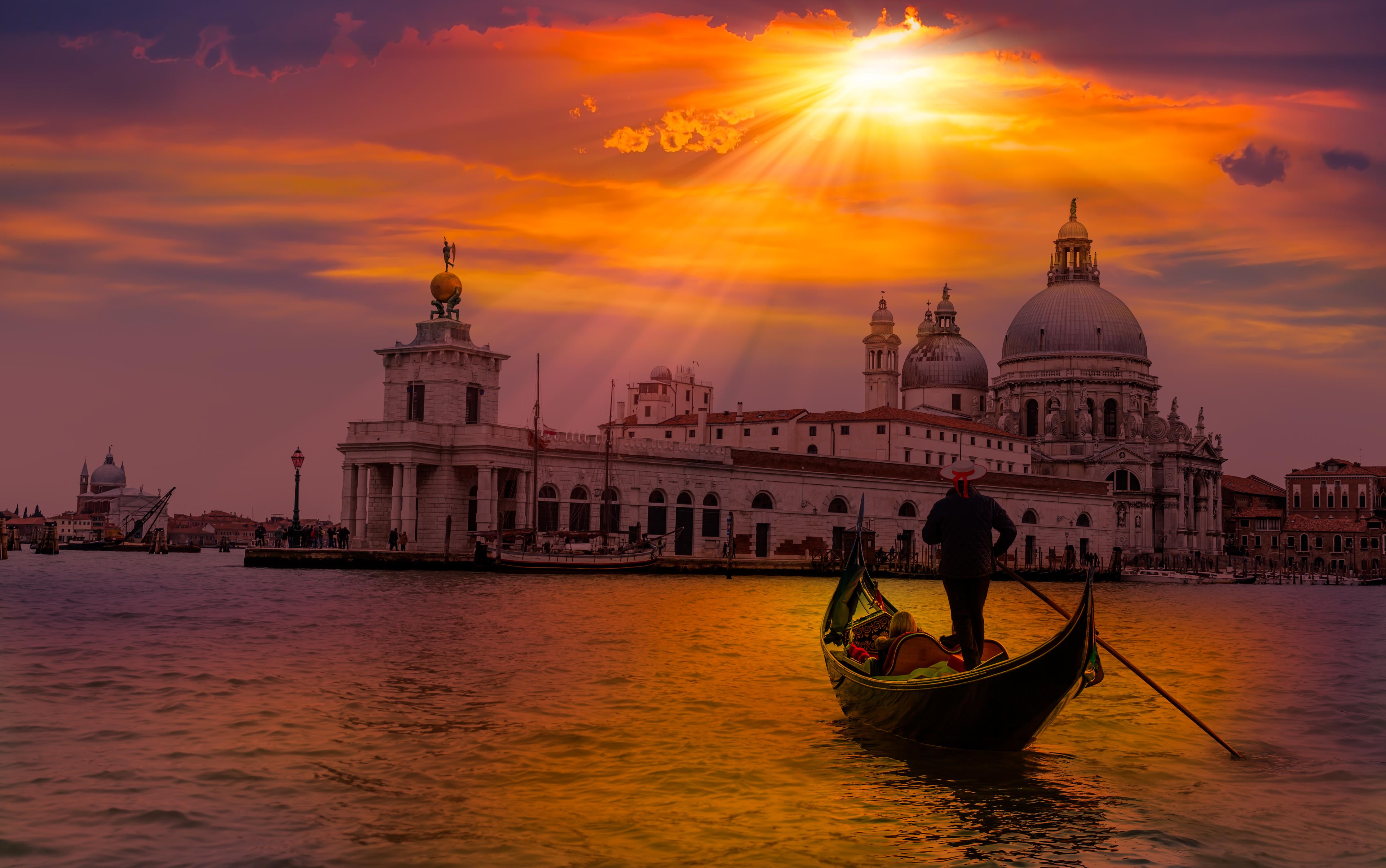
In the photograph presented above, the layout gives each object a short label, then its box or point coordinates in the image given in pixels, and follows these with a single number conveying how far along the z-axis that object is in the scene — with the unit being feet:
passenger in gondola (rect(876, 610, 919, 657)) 48.78
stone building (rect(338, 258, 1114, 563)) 208.54
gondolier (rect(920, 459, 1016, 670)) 44.47
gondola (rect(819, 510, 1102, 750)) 39.50
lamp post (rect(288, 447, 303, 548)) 203.82
